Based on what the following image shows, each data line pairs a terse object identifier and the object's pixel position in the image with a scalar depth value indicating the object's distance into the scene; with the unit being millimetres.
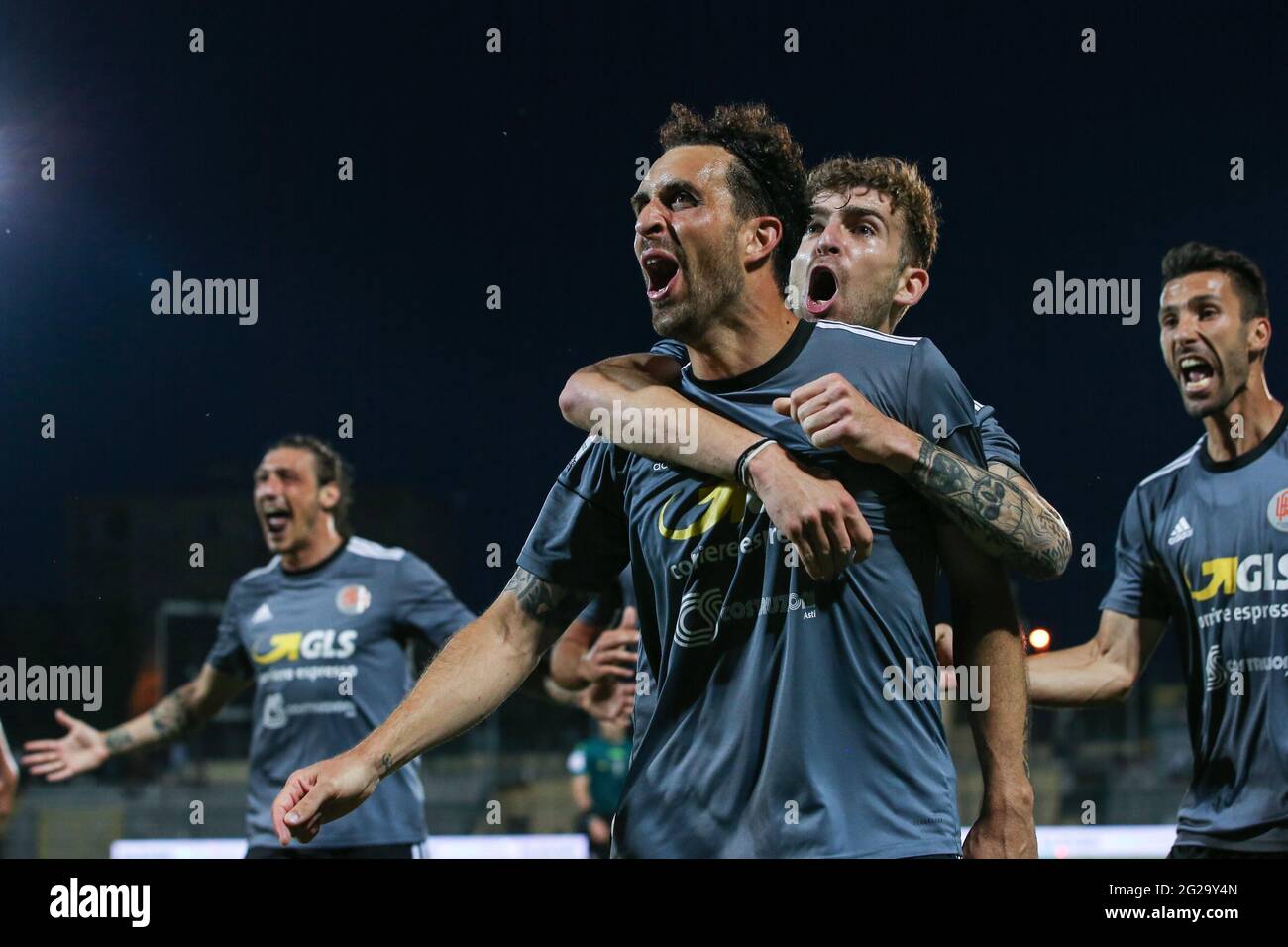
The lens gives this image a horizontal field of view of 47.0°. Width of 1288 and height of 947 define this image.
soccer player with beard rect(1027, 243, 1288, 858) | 4094
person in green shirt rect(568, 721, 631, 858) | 8531
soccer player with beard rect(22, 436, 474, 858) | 5504
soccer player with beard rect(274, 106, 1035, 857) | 2658
